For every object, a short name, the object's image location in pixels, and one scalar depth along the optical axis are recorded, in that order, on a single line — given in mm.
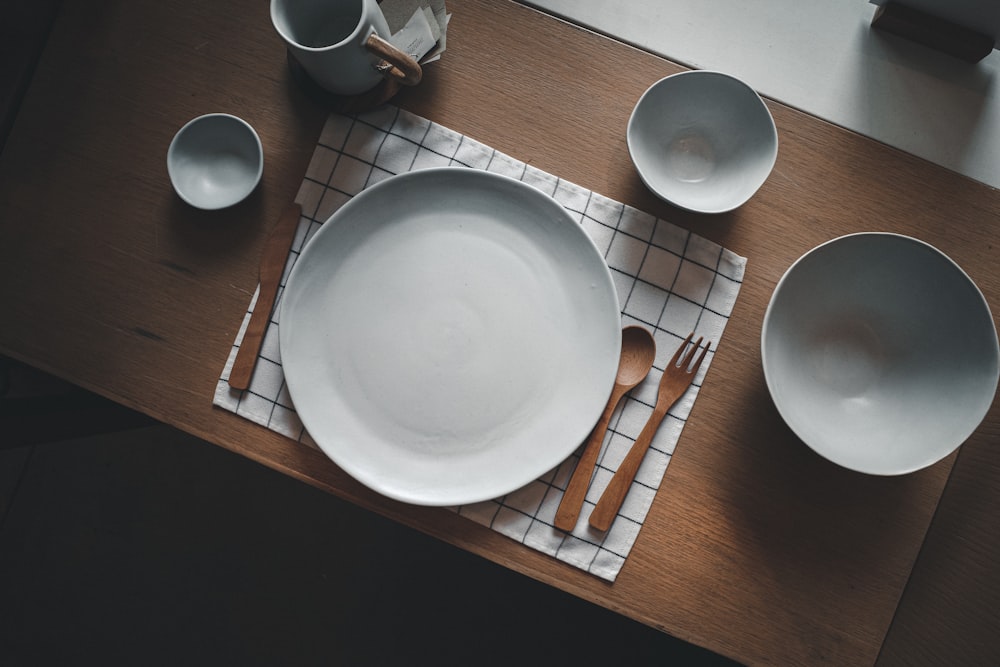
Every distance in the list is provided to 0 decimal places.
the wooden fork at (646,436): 688
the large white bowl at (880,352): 674
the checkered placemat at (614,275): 694
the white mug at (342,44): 624
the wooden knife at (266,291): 696
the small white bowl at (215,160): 714
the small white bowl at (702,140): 699
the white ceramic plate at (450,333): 682
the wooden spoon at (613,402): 687
